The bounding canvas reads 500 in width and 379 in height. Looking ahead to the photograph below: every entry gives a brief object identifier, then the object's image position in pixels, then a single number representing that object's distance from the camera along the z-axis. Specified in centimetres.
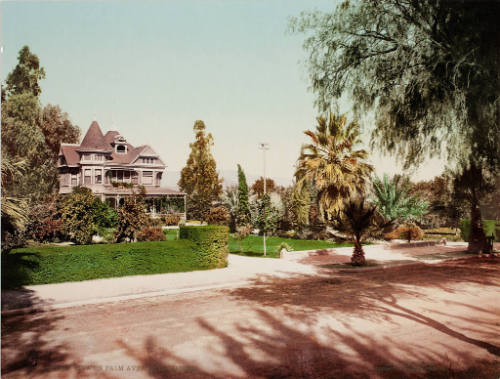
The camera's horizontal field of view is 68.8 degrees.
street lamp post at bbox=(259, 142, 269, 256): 2105
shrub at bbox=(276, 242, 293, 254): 1952
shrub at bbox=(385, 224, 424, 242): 2742
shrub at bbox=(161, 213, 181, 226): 3612
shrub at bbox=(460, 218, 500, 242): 2711
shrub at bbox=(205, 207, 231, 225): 2809
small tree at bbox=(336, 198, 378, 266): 1631
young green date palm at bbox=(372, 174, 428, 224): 2761
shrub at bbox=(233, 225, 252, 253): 1980
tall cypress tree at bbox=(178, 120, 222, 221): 4344
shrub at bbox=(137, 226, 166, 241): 1909
